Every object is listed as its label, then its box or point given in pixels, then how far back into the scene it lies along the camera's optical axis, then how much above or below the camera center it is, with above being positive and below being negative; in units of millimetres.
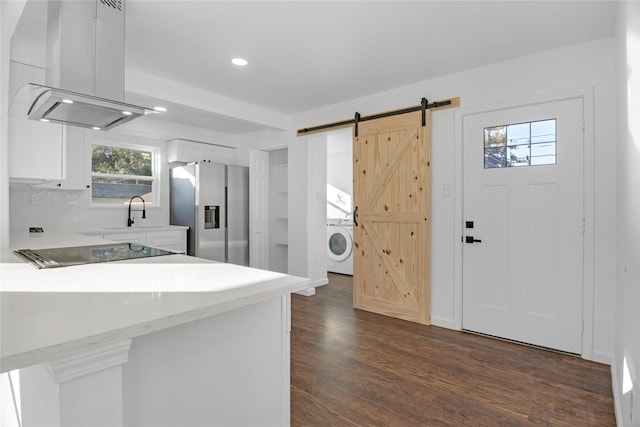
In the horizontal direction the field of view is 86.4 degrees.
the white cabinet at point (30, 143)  2389 +516
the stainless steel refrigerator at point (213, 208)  4734 +76
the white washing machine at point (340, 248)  5824 -588
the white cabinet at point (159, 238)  3961 -314
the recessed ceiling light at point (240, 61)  2910 +1319
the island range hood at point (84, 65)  1819 +830
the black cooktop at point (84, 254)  1684 -236
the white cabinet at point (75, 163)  3787 +559
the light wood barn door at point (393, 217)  3374 -24
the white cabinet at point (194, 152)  4961 +940
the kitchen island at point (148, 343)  805 -383
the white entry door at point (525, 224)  2655 -70
